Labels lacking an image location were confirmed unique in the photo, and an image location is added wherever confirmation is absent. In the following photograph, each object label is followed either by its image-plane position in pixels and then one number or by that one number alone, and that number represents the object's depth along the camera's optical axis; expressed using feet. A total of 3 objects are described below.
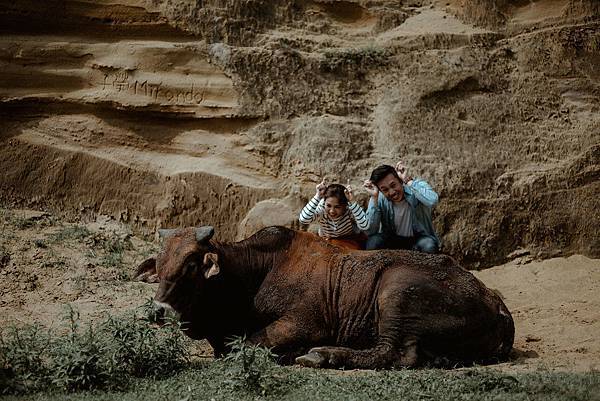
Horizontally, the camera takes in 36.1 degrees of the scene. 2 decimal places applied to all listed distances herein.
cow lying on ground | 27.84
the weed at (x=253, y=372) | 23.12
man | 33.24
